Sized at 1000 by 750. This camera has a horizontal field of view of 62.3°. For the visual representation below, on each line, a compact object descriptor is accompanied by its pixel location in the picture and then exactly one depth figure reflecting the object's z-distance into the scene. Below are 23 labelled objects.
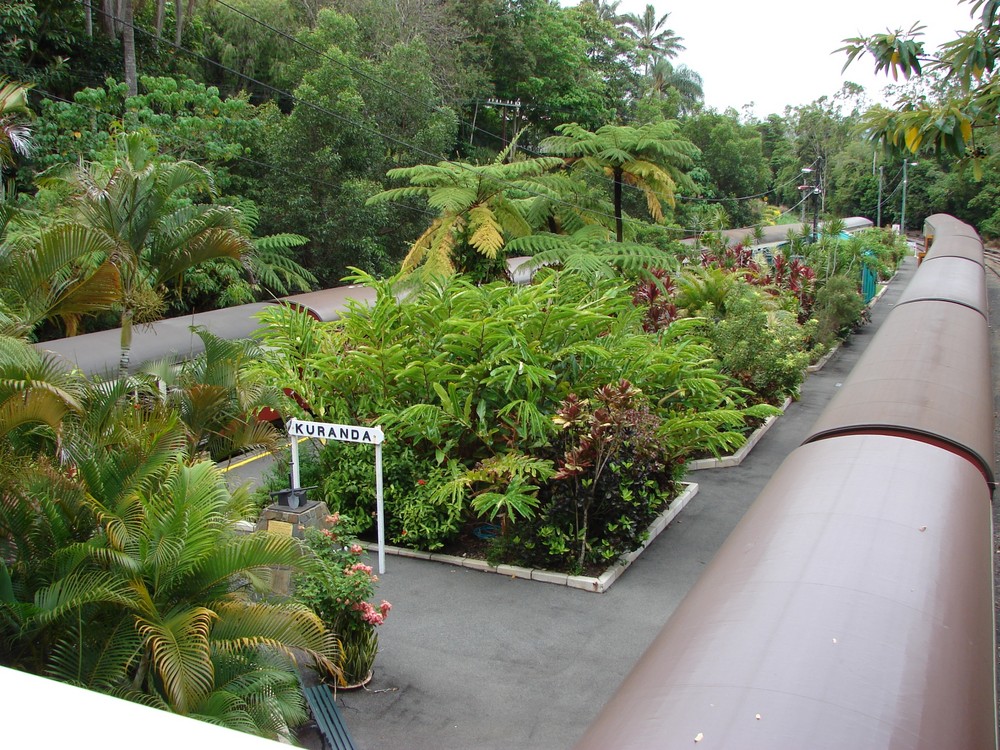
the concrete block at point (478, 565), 9.03
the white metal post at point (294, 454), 8.41
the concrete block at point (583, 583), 8.43
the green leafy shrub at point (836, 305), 23.06
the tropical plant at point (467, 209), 14.34
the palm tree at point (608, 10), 70.06
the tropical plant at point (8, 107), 8.25
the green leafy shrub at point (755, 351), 15.66
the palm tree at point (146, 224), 8.87
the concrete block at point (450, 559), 9.21
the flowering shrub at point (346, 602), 6.36
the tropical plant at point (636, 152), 16.69
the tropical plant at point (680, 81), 74.56
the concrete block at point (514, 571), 8.83
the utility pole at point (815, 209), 34.88
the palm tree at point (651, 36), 77.62
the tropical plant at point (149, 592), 4.45
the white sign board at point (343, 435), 8.36
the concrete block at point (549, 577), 8.61
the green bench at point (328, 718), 5.34
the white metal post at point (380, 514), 8.73
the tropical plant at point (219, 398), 7.95
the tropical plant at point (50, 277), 6.76
